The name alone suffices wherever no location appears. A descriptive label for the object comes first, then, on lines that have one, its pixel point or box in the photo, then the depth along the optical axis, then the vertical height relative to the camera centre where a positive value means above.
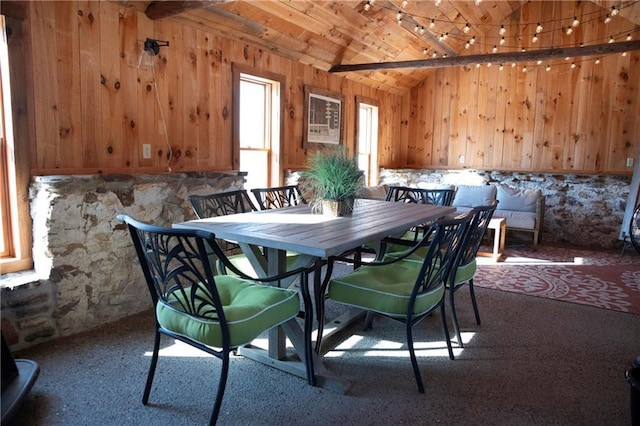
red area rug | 3.76 -1.14
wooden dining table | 2.03 -0.37
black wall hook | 3.25 +0.85
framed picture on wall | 5.12 +0.54
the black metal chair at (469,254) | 2.58 -0.59
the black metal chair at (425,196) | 4.07 -0.33
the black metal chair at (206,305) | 1.76 -0.66
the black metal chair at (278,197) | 3.49 -0.33
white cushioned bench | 5.76 -0.55
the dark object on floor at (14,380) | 1.79 -1.01
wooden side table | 5.11 -0.90
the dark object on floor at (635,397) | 1.66 -0.89
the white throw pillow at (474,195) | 6.14 -0.46
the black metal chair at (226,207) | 2.84 -0.35
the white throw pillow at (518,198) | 5.95 -0.49
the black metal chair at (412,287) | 2.17 -0.67
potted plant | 2.67 -0.12
